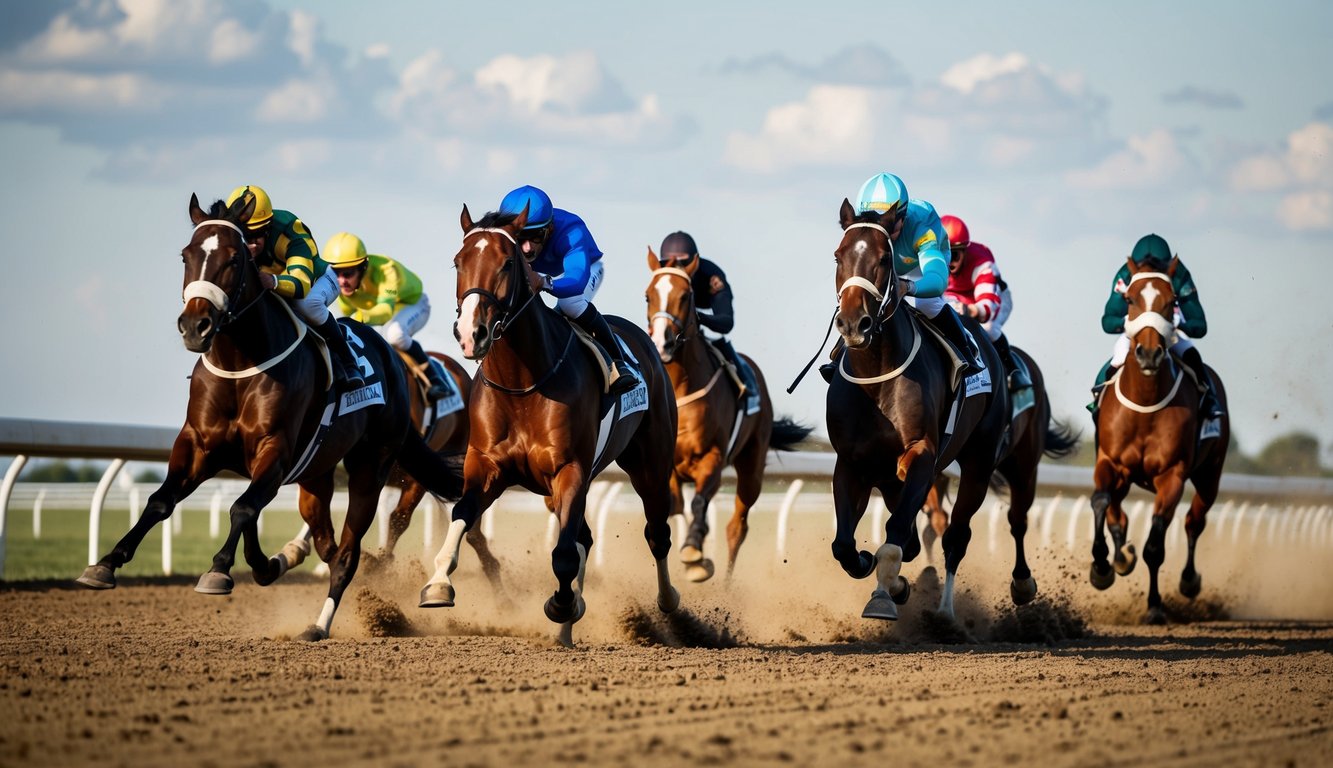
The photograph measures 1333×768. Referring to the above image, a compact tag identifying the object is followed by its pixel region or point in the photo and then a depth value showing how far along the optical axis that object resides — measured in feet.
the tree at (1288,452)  333.60
